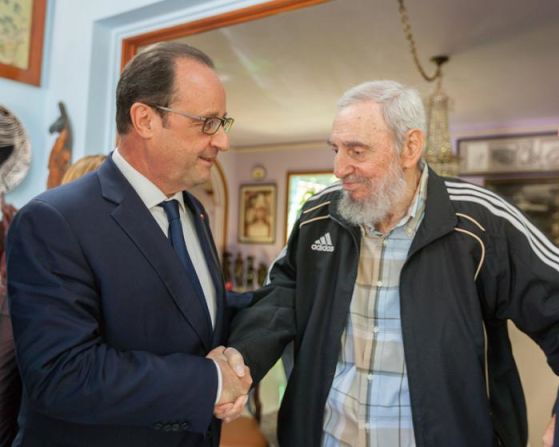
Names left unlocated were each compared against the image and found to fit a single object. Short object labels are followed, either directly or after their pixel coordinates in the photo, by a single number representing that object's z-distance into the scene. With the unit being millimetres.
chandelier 4211
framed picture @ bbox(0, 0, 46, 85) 2217
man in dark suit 931
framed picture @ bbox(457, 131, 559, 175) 5781
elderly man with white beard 1224
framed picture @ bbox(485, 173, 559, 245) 5688
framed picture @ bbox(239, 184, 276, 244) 7938
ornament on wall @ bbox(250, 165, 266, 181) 8078
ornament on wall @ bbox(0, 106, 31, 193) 2225
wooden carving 2268
